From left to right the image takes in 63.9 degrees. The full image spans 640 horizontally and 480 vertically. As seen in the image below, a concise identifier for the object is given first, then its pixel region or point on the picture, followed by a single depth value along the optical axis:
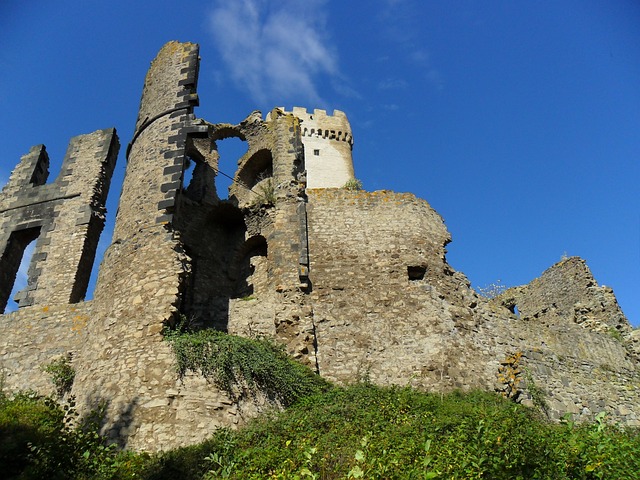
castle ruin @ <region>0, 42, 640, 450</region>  8.91
